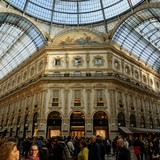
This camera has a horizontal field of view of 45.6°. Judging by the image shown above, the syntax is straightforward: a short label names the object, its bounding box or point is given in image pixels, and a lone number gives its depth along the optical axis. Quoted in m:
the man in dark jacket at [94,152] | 7.71
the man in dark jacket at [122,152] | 6.41
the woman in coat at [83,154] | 7.15
